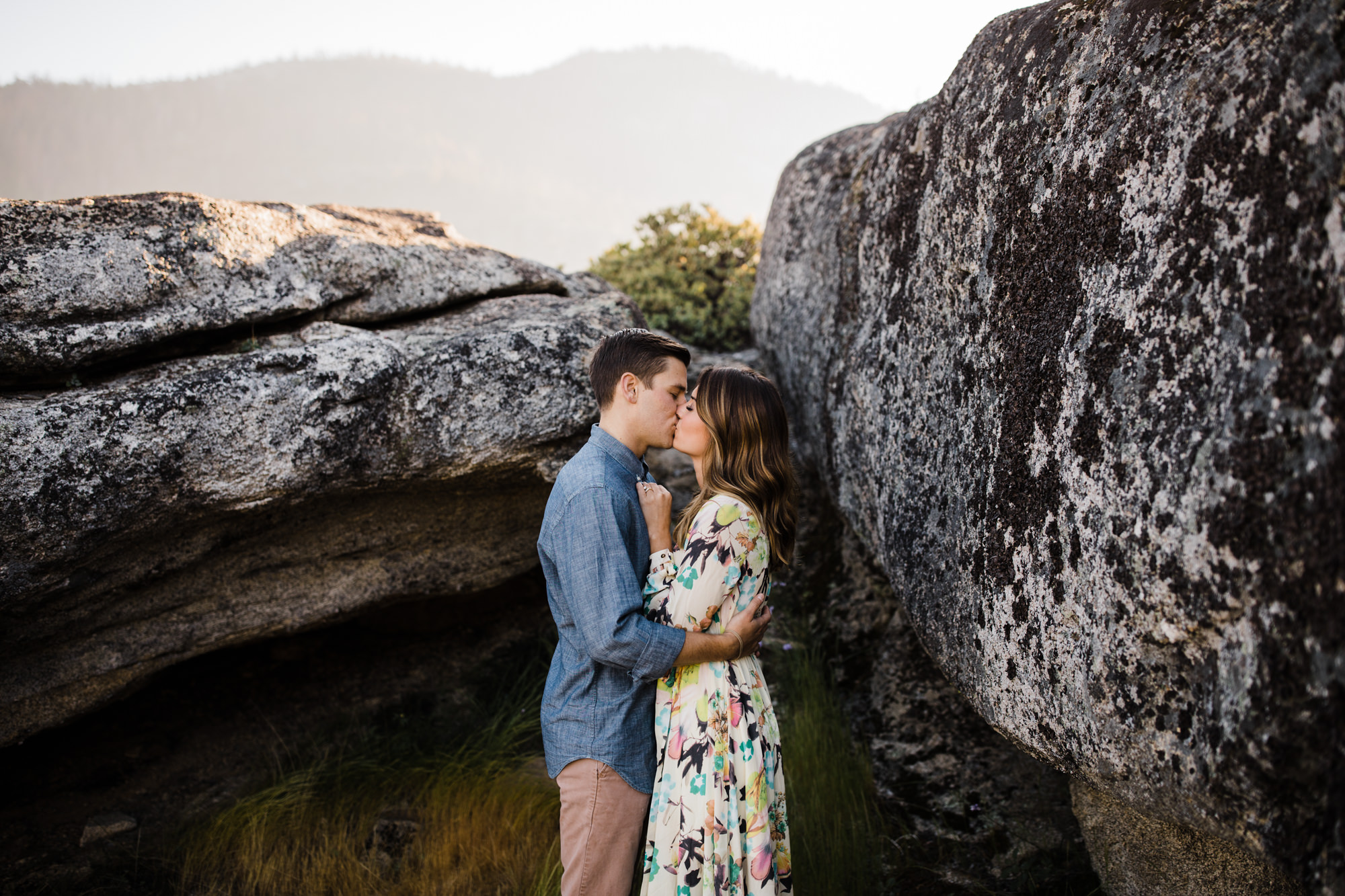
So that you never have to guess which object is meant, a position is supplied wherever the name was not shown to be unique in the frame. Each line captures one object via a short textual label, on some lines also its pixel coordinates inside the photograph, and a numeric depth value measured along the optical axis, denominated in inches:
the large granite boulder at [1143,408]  61.2
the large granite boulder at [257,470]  131.0
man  99.9
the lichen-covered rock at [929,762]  135.2
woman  101.4
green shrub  270.2
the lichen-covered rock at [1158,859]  99.7
